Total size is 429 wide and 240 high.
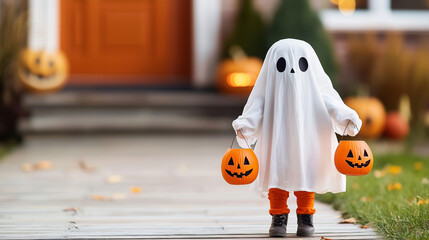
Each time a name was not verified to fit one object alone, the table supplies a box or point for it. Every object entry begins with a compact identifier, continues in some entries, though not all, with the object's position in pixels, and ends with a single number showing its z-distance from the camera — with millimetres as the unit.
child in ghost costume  5625
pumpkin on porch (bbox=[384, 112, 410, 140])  14151
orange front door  15342
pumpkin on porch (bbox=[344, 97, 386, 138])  13609
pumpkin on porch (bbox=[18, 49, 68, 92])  13968
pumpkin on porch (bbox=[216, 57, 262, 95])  14510
